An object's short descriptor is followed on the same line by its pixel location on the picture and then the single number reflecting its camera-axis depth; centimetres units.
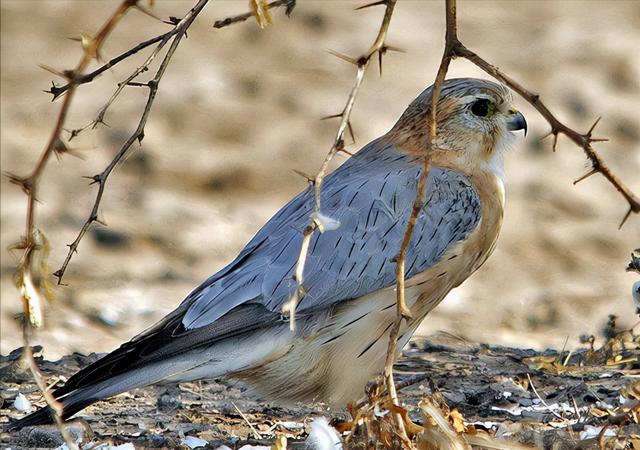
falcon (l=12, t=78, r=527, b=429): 898
